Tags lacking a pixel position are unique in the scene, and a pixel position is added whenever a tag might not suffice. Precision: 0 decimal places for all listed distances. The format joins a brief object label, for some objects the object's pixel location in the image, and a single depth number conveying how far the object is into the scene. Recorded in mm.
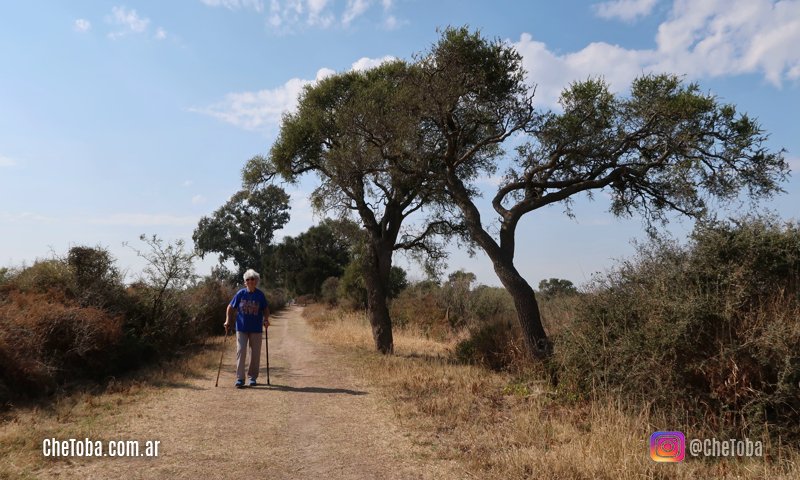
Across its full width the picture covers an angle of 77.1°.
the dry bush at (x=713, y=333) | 5594
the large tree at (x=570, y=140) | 9938
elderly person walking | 9508
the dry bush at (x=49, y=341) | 7785
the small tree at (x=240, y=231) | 56062
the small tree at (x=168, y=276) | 13266
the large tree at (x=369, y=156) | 12328
